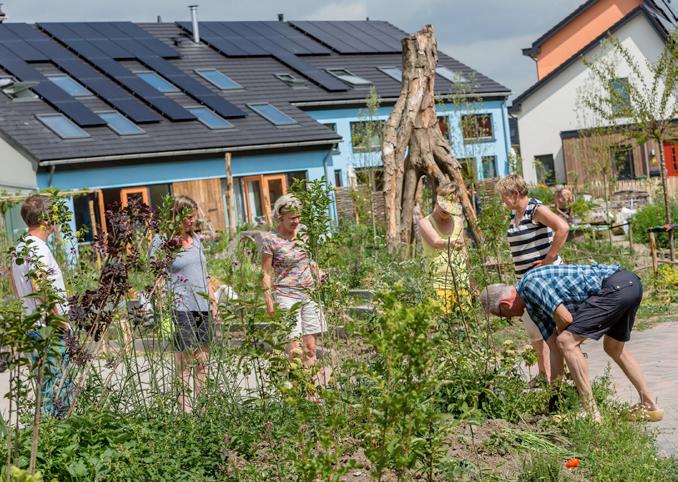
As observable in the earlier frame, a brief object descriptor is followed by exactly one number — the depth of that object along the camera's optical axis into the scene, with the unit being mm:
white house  40281
